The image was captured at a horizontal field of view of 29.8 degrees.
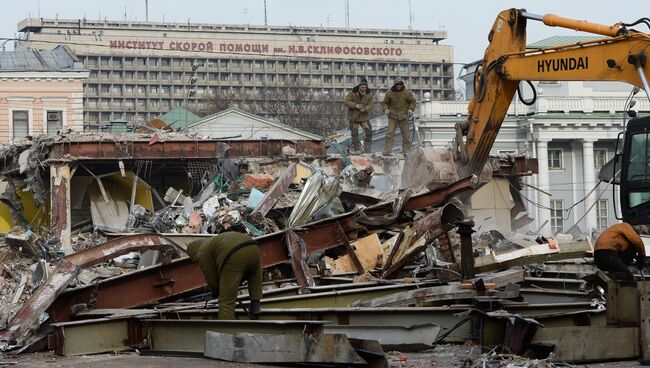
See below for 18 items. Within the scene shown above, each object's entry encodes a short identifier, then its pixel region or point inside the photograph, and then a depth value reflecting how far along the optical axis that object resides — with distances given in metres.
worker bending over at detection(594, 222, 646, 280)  13.47
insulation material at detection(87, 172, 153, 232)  28.55
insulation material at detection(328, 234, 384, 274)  18.80
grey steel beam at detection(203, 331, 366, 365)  11.03
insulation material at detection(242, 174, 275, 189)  24.30
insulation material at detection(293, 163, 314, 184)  24.58
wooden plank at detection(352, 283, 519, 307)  13.90
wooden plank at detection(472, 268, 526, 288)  15.20
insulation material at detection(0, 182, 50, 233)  30.30
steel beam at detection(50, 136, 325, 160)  27.92
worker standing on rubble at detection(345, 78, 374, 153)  27.66
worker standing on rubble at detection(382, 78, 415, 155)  27.28
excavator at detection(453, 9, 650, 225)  15.48
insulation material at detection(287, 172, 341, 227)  20.36
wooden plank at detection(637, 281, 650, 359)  11.50
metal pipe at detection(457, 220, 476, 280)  15.21
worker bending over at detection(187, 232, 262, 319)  12.98
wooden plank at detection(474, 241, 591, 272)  17.94
